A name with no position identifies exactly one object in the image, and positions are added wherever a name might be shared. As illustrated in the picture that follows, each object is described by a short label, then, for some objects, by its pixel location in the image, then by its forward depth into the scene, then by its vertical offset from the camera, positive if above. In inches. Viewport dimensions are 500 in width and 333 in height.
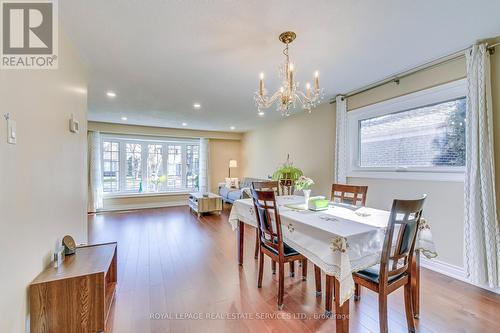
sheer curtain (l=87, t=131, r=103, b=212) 220.4 -2.6
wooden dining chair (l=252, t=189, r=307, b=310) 73.1 -24.7
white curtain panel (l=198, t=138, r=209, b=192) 274.2 +1.5
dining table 52.9 -20.8
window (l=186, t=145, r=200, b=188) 282.7 +4.4
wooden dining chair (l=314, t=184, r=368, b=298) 94.7 -12.5
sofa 209.6 -26.2
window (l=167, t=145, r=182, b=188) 271.3 +3.2
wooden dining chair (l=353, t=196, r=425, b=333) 53.2 -26.9
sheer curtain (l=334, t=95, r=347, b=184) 143.0 +16.2
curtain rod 90.5 +46.7
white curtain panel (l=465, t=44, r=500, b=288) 80.1 -7.1
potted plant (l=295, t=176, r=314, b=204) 91.4 -7.4
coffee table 207.0 -34.5
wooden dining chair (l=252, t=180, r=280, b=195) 115.6 -9.8
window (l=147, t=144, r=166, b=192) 260.2 -0.3
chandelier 76.7 +30.1
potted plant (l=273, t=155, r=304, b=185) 105.7 -3.4
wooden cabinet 53.4 -33.3
